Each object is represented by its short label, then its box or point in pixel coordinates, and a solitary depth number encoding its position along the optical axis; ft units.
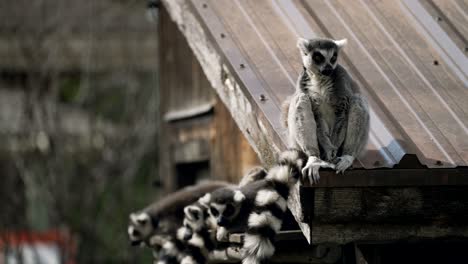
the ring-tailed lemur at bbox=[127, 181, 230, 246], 53.06
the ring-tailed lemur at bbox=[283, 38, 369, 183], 30.63
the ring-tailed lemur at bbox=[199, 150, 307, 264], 30.25
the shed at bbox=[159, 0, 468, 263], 28.71
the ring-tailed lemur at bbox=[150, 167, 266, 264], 44.02
